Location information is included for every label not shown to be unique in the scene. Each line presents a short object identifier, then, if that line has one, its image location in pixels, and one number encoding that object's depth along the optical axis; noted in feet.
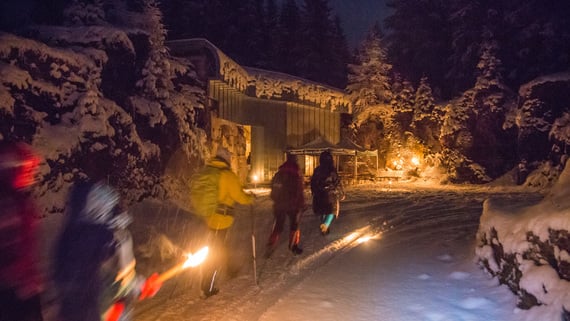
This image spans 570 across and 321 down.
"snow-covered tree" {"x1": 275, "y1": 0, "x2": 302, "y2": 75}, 144.15
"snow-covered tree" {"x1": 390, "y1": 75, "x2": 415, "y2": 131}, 114.21
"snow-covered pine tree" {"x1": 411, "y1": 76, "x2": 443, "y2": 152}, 108.06
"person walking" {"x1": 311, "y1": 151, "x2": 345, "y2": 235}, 32.68
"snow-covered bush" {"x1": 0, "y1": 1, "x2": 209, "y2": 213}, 30.63
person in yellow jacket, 18.45
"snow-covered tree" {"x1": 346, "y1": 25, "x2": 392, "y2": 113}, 113.83
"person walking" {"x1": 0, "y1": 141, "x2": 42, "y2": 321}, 7.35
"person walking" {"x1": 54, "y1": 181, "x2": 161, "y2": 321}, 8.69
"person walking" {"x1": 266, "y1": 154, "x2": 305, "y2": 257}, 26.21
